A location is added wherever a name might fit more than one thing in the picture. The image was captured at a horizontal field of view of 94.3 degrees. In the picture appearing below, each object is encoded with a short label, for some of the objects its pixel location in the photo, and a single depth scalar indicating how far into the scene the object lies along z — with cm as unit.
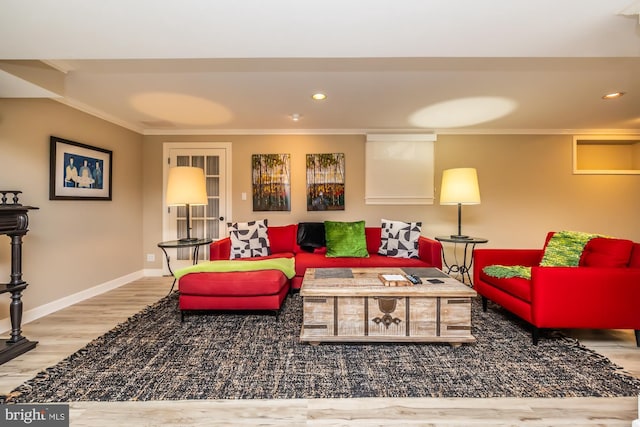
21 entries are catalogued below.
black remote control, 233
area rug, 171
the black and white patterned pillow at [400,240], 371
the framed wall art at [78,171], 306
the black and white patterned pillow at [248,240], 374
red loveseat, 217
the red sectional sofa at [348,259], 342
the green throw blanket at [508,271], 261
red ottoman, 270
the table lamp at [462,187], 372
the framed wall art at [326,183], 457
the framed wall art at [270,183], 458
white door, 461
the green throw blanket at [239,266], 278
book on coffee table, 229
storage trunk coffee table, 221
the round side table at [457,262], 448
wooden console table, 211
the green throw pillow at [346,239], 367
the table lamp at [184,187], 351
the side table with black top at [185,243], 333
